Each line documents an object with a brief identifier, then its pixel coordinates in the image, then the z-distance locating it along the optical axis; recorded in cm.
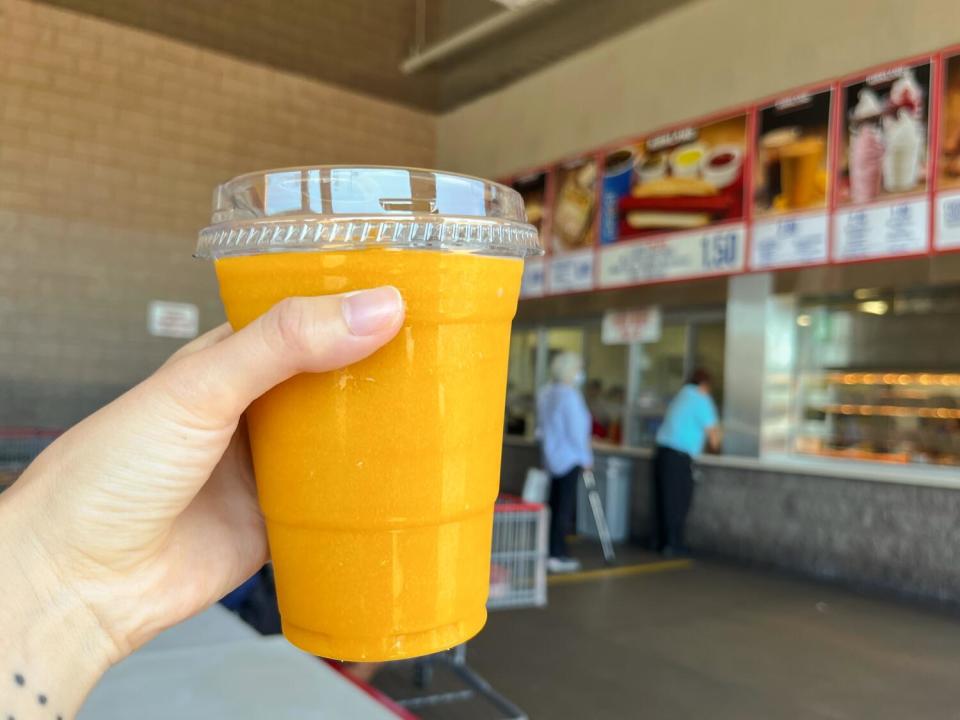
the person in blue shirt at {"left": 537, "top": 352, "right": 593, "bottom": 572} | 677
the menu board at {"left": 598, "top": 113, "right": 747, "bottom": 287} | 699
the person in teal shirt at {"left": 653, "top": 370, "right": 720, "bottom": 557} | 709
